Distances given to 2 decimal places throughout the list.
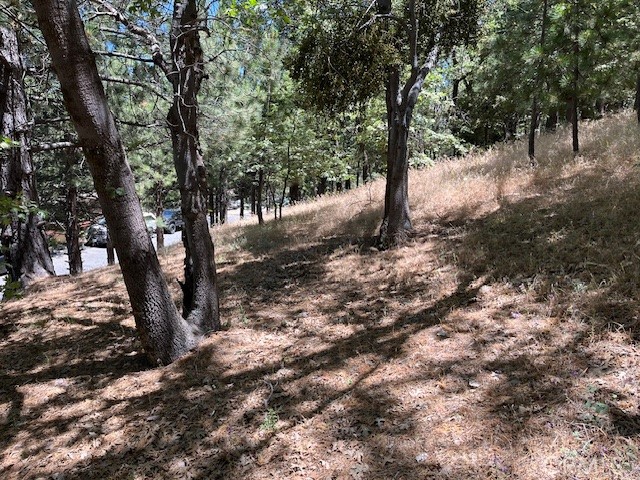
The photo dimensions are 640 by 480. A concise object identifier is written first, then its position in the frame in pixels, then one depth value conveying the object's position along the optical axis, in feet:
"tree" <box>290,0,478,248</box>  20.34
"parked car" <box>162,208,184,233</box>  73.97
